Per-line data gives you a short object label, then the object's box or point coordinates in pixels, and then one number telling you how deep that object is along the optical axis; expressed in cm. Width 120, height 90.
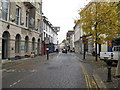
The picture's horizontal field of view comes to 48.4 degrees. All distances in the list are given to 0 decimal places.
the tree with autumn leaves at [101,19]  1502
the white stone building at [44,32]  3441
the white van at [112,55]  1283
